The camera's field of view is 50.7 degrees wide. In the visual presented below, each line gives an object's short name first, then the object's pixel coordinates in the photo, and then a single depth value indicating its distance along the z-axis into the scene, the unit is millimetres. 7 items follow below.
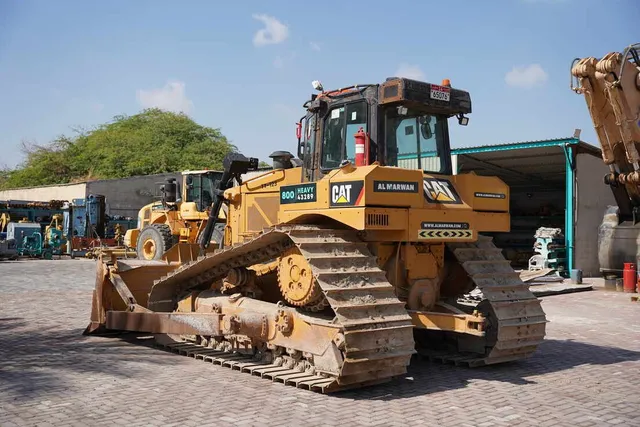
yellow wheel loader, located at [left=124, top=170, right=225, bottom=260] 19281
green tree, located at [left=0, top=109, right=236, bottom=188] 49594
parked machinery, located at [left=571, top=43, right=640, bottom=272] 15664
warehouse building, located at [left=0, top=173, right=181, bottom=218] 39353
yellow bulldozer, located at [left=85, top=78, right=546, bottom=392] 6867
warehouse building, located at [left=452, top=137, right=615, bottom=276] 20891
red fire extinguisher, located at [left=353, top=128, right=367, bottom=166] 7652
